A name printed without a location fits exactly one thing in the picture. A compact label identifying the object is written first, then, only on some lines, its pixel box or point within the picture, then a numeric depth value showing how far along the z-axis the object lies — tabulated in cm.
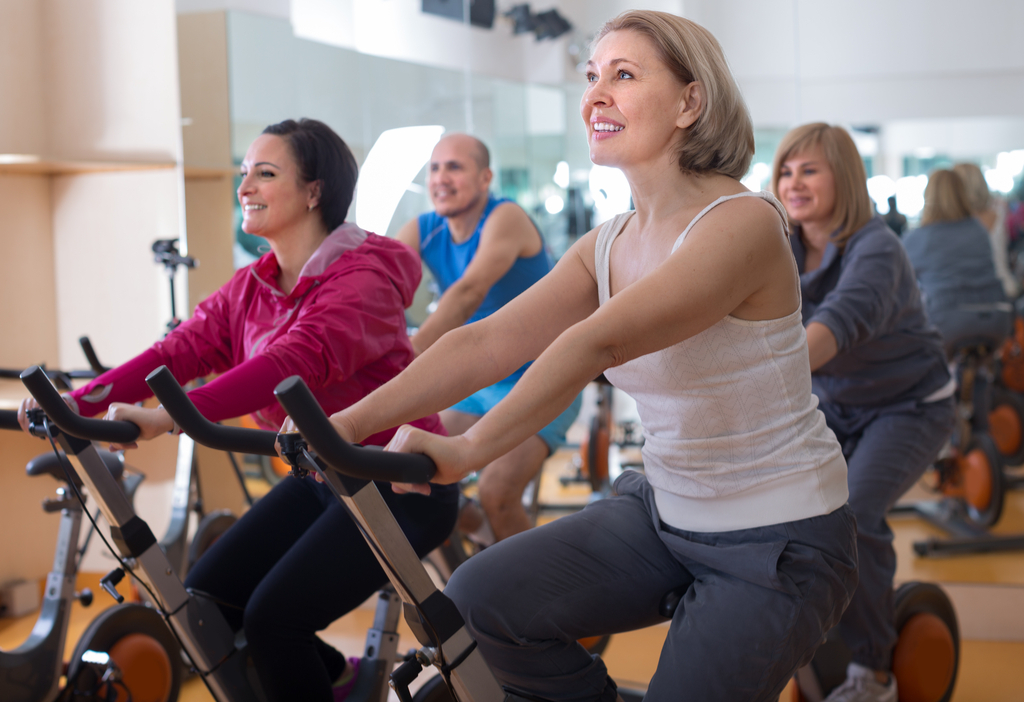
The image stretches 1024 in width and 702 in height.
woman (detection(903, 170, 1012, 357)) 406
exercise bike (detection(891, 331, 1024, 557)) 373
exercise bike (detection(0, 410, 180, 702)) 211
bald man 248
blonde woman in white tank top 114
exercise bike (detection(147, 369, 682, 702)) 108
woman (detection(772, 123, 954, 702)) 211
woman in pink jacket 154
